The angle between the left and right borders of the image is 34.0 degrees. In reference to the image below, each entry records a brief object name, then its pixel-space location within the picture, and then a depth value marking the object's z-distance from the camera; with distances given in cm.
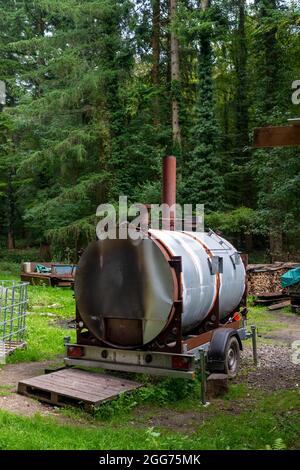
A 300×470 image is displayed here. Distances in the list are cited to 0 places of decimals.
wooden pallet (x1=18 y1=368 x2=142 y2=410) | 724
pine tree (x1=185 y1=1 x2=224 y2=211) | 2555
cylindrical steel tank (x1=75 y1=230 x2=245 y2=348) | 798
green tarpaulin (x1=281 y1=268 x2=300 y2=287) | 1830
